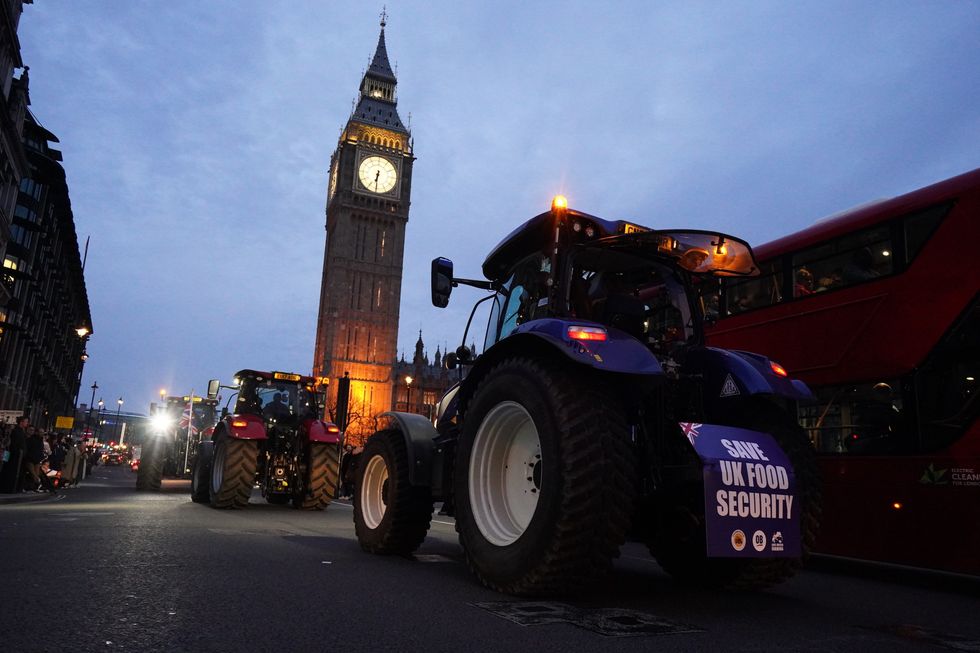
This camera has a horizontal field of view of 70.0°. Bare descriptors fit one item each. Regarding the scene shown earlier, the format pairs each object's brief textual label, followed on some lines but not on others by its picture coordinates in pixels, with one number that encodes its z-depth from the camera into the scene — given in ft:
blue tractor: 12.22
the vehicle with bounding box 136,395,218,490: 56.54
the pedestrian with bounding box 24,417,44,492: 48.19
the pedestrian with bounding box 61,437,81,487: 63.00
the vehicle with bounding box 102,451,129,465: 238.27
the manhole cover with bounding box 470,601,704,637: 10.58
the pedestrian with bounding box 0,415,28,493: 44.21
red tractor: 36.01
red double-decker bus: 20.31
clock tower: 285.84
